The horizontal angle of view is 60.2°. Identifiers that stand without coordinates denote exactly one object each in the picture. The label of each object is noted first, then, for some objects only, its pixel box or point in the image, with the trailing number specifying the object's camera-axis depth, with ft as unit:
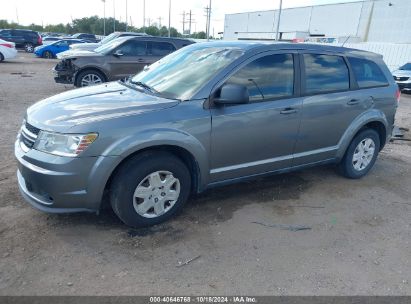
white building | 129.08
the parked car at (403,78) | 52.24
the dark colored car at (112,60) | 33.65
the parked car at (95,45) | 53.26
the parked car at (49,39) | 105.40
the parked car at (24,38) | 95.18
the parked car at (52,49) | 83.68
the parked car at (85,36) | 120.12
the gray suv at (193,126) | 10.01
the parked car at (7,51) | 62.34
